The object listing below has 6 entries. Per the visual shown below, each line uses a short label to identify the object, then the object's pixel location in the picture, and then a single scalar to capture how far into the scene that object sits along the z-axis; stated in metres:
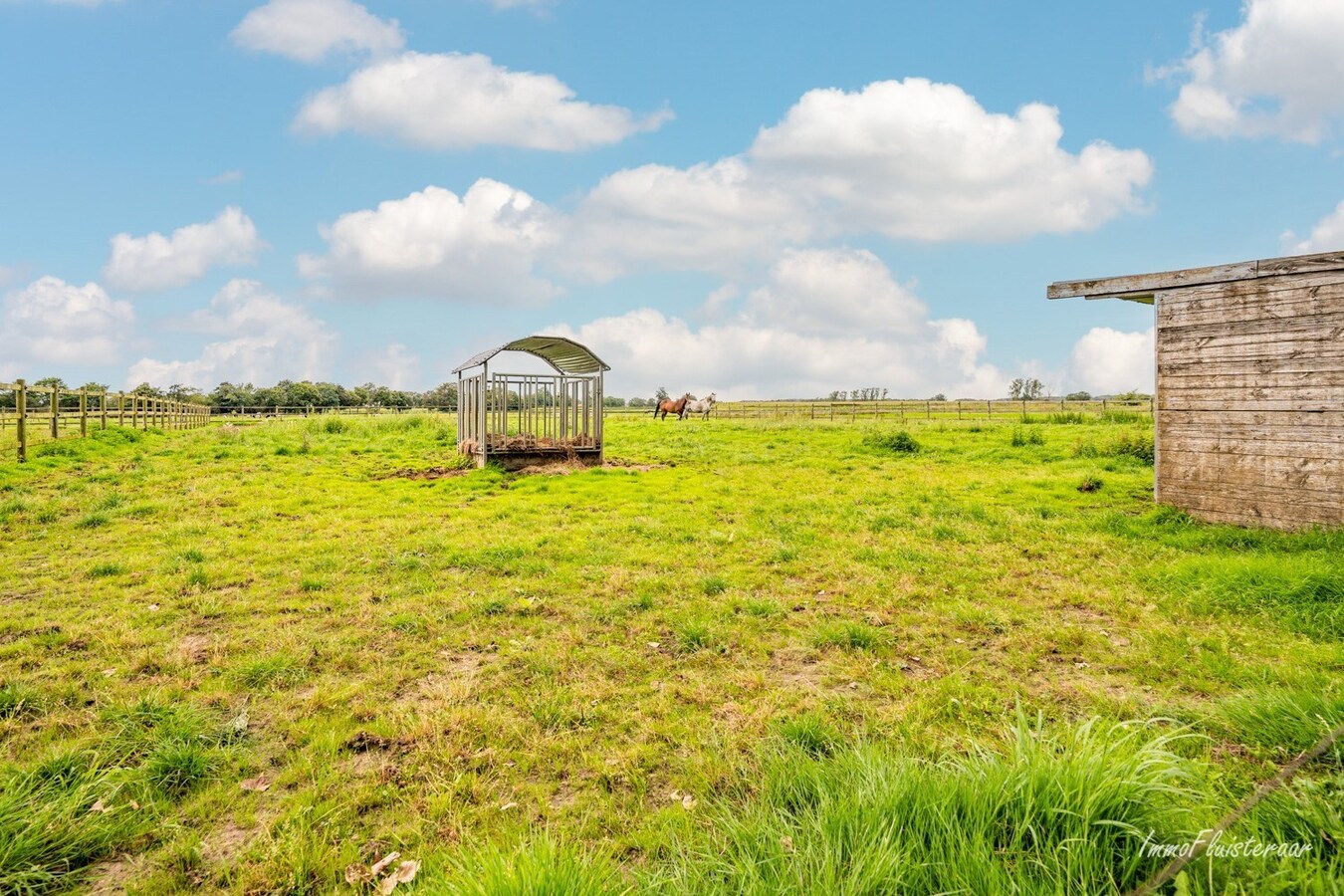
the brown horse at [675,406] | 35.88
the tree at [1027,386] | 78.88
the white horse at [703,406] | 36.53
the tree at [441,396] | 107.56
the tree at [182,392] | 92.31
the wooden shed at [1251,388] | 8.10
